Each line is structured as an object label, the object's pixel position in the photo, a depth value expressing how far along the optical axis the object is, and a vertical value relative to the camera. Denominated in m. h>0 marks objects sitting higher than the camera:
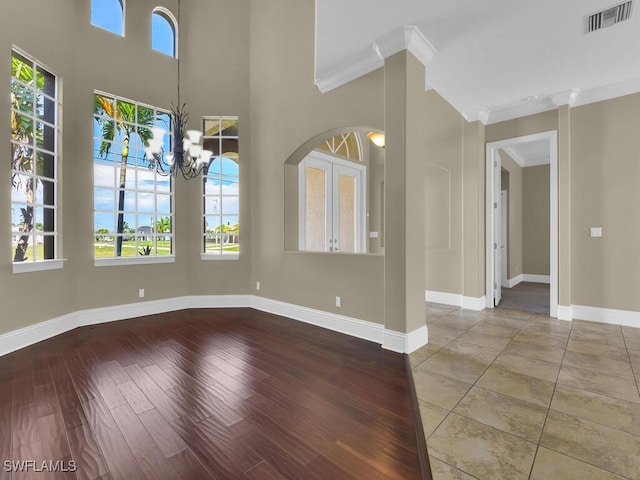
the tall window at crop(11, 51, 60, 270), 3.37 +0.95
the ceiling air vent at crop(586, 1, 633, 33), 2.51 +1.90
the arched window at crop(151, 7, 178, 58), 4.90 +3.41
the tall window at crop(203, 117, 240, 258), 5.19 +0.83
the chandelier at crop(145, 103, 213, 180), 3.24 +1.04
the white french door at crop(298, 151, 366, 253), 5.36 +0.69
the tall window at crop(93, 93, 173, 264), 4.35 +0.79
